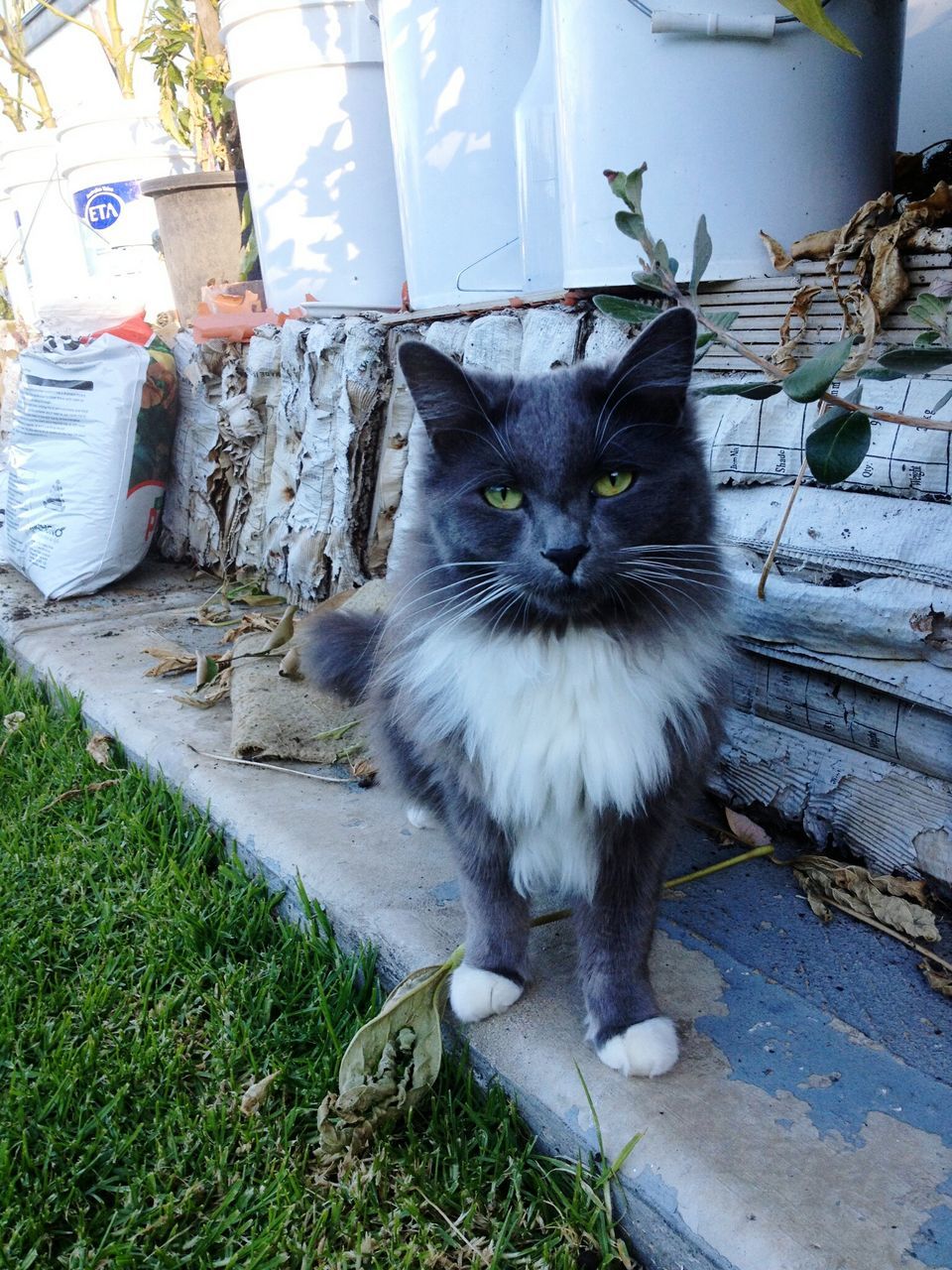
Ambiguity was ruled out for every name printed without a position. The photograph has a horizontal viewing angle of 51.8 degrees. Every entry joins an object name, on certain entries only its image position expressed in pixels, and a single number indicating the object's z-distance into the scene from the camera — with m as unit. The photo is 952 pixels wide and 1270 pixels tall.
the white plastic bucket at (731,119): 0.65
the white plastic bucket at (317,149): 1.20
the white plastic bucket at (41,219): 2.24
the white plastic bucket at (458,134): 0.95
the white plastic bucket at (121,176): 1.75
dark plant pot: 1.59
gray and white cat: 0.48
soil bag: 1.27
